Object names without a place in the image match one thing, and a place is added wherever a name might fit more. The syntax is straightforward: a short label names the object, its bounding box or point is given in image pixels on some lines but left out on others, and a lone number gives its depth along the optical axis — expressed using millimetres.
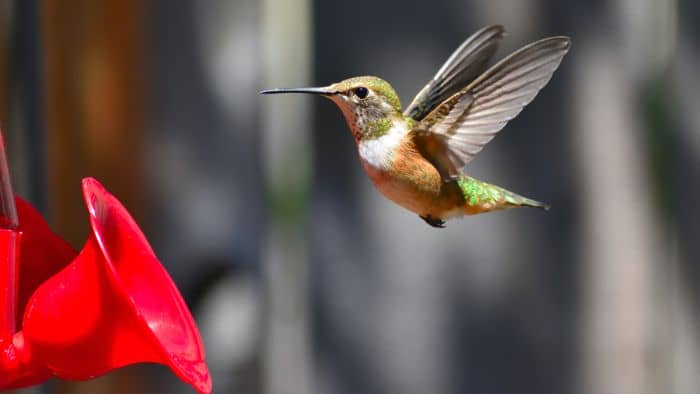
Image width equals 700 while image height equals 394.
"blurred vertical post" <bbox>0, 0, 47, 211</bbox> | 4508
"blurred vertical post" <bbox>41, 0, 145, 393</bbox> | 4531
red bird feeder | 2496
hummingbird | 2984
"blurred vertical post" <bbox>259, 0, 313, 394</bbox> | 4801
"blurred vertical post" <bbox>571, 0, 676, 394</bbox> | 5277
